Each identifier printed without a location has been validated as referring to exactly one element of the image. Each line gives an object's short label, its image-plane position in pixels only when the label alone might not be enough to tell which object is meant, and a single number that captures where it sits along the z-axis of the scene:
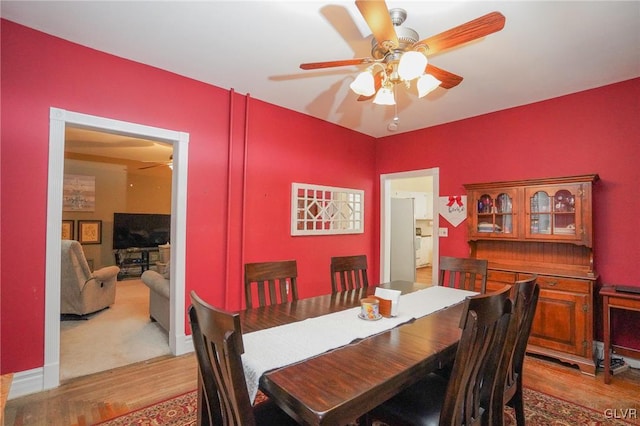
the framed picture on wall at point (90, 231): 6.47
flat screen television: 6.80
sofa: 3.27
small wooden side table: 2.41
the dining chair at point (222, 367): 0.92
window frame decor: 3.75
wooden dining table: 0.96
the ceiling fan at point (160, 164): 6.48
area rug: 1.92
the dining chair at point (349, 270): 2.52
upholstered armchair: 3.59
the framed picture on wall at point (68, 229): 6.28
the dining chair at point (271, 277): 2.06
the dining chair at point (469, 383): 1.08
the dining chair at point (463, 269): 2.46
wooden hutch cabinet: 2.65
